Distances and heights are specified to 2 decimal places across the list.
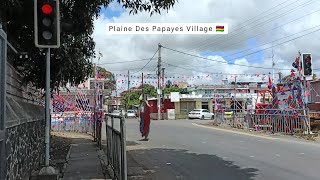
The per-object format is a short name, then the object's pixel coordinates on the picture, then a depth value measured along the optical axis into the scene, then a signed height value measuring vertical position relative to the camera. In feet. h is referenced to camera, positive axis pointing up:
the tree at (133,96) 342.87 +10.03
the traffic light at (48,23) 28.30 +5.50
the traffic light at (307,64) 68.80 +6.71
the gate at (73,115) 94.42 -1.27
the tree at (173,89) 324.13 +14.24
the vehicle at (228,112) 112.85 -1.17
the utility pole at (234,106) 104.68 +0.13
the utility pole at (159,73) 200.13 +15.97
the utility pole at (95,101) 65.51 +1.39
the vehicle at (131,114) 244.63 -3.16
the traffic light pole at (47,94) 29.12 +1.01
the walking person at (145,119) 68.12 -1.74
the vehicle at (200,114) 194.67 -2.79
